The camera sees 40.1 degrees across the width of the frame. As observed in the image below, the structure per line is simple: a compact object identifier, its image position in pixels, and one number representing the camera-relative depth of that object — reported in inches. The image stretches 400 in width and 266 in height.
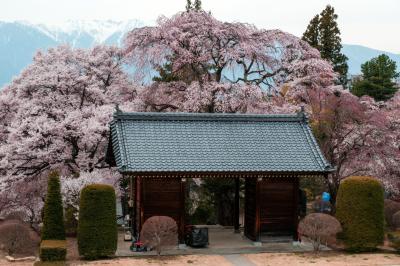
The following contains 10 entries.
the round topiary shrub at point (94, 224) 853.8
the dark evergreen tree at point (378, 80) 1711.4
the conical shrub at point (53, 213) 920.3
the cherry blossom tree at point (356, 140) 1137.4
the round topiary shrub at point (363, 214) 919.7
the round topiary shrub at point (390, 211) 1139.9
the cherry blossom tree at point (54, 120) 1079.0
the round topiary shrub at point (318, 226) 896.3
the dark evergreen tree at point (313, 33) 1956.2
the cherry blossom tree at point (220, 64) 1257.4
